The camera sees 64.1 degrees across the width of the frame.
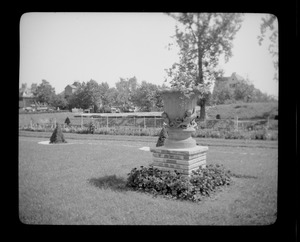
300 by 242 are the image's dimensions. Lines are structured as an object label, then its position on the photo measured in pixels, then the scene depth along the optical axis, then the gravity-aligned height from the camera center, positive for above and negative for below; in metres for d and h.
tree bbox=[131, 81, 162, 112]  10.38 +0.92
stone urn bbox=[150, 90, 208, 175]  4.41 -0.34
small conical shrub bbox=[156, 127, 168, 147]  8.41 -0.71
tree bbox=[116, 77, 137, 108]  11.27 +1.25
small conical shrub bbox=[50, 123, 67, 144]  10.40 -0.87
